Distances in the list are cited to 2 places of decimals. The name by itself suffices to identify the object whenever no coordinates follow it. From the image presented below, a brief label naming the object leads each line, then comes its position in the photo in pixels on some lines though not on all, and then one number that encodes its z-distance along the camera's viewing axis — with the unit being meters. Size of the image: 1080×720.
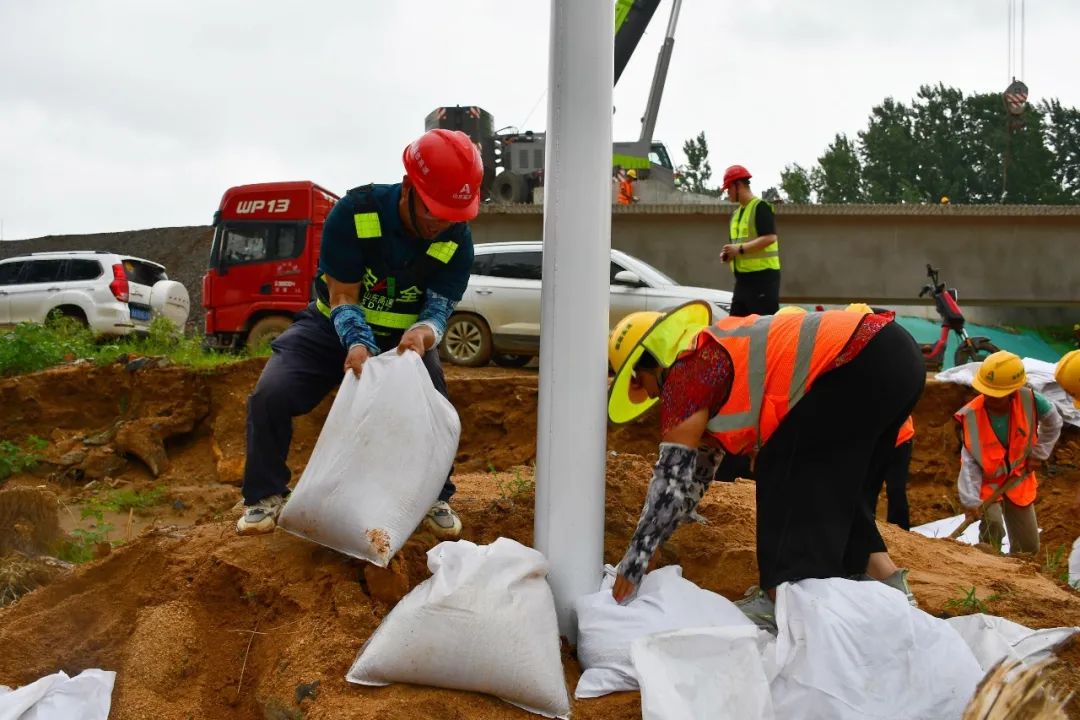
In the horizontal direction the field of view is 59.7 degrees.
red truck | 10.04
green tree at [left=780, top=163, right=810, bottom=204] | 42.03
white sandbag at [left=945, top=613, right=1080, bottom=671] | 2.53
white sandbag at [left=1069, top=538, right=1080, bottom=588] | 3.98
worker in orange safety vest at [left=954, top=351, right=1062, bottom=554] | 5.49
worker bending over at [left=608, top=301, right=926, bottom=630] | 2.63
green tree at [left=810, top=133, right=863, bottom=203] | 40.81
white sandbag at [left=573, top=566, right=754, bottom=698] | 2.54
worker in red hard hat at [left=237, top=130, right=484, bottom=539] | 3.01
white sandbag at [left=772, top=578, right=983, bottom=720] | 2.37
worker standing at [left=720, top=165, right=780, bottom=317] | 6.74
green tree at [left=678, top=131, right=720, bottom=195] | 46.78
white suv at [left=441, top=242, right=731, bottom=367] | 8.75
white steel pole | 2.84
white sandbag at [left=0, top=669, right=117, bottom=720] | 2.41
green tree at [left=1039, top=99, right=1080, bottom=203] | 34.12
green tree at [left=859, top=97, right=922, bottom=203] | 37.78
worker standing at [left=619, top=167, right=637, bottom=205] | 15.11
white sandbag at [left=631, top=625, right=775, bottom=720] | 2.32
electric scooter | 9.16
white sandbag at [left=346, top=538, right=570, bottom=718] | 2.43
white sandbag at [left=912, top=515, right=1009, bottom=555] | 5.82
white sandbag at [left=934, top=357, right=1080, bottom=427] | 7.61
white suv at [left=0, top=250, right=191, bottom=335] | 11.49
